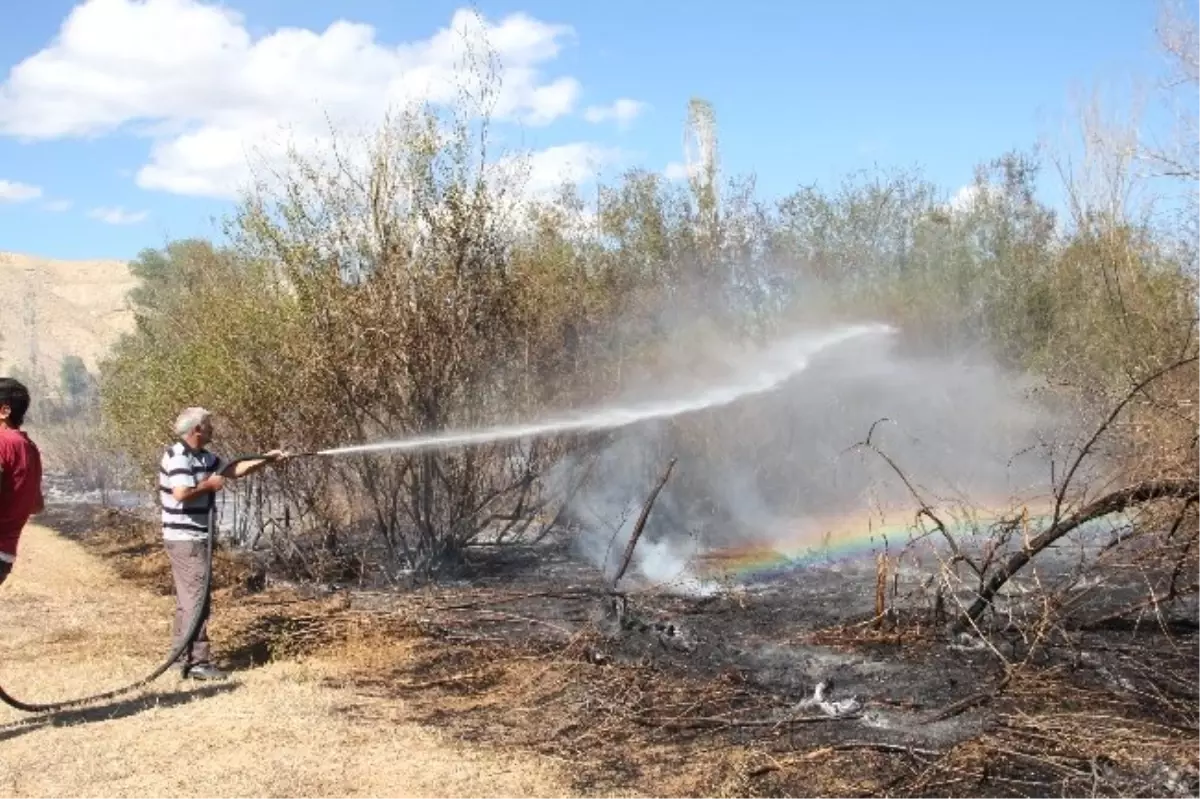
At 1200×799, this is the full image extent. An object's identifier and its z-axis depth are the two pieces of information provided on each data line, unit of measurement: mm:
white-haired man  7328
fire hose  6711
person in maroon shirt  6133
